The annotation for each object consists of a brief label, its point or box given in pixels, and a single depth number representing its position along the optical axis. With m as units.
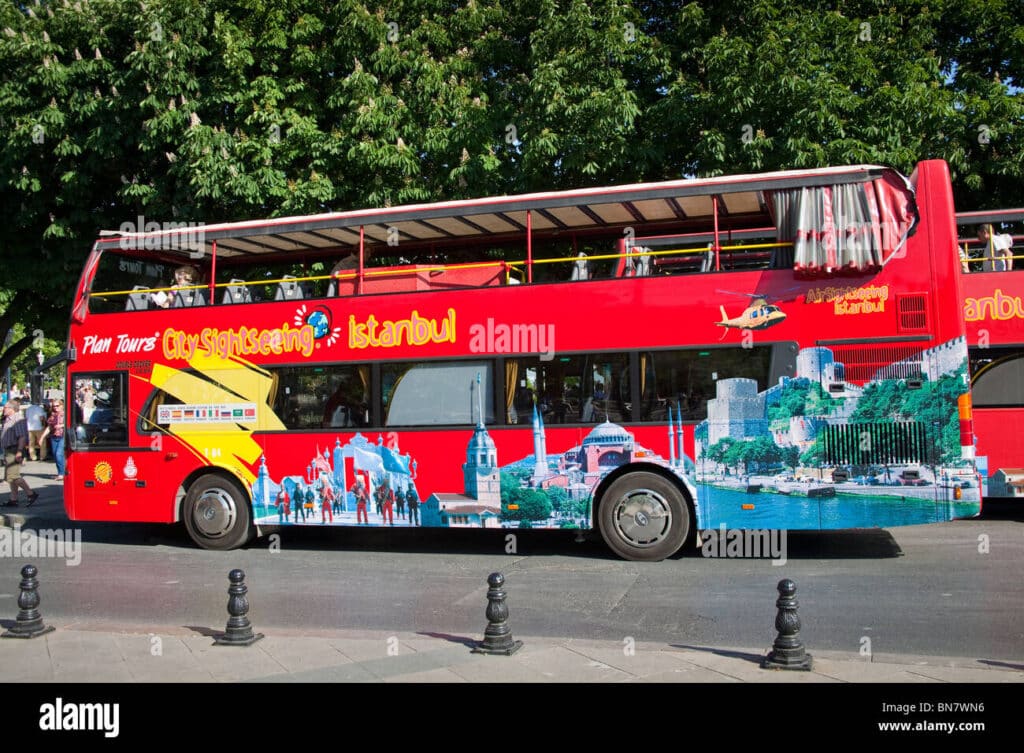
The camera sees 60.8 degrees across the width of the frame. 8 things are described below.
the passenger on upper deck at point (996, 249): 12.44
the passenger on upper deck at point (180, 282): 12.38
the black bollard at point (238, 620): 6.54
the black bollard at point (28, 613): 6.95
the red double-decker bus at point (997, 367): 12.01
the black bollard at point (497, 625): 6.15
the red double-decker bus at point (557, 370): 9.20
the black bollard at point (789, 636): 5.58
